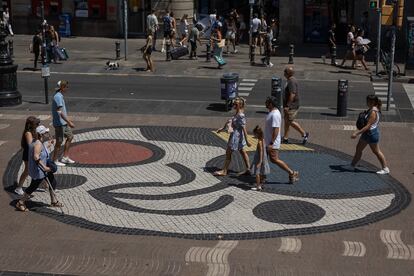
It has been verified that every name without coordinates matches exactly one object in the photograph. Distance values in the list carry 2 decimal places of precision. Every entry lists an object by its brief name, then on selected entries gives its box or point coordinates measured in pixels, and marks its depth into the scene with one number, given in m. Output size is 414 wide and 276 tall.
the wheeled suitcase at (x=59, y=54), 34.28
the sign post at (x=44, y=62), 24.06
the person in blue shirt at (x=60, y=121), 17.09
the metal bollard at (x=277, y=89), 23.64
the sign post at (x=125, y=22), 34.06
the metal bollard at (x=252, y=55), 33.80
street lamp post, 24.23
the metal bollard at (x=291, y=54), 33.97
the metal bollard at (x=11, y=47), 33.69
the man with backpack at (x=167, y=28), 36.59
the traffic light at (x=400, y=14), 37.81
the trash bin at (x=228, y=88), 23.77
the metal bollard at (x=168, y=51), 34.56
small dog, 32.81
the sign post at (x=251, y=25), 34.12
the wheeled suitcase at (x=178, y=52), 34.91
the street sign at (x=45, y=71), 24.03
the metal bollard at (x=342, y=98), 23.00
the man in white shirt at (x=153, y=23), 36.59
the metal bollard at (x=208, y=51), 34.16
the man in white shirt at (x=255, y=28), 36.97
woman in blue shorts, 16.64
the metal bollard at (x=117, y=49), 34.22
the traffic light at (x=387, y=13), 36.91
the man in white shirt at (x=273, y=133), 15.80
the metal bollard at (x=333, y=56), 34.01
